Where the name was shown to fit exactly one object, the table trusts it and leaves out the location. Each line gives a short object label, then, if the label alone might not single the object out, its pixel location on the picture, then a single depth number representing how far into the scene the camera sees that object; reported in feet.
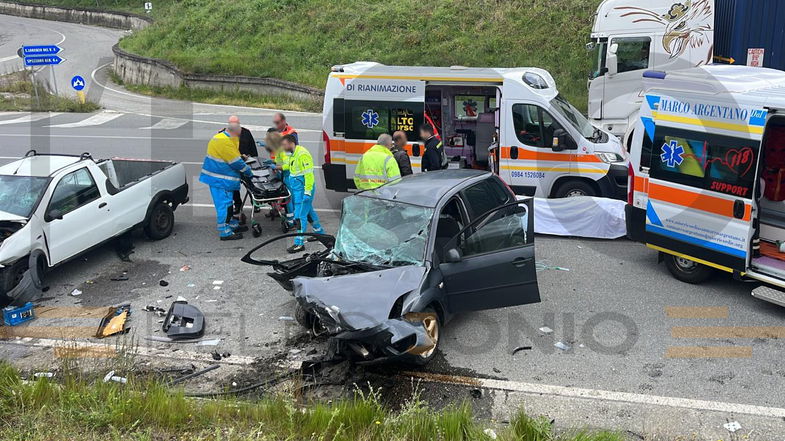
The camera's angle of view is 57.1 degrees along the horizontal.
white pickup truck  28.48
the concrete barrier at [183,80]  90.79
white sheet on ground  34.81
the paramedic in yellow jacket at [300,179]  33.55
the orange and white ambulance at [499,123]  37.35
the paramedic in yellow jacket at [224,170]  35.55
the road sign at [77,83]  90.33
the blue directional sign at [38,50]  84.86
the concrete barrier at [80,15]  176.04
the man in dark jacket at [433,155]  36.73
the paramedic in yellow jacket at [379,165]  32.19
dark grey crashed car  21.31
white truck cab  53.98
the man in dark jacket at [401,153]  34.96
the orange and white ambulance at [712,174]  25.93
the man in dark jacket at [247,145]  39.96
